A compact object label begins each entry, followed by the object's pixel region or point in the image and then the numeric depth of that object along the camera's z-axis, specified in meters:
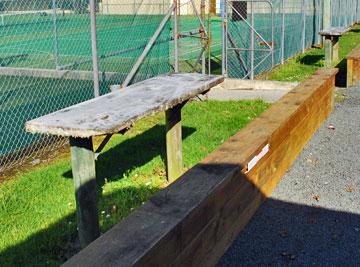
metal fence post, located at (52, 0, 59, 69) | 9.44
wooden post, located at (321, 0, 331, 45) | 16.30
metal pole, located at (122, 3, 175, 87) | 7.73
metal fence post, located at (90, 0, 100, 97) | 6.45
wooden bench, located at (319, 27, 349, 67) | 12.37
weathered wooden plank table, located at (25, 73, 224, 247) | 3.48
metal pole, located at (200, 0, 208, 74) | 9.47
